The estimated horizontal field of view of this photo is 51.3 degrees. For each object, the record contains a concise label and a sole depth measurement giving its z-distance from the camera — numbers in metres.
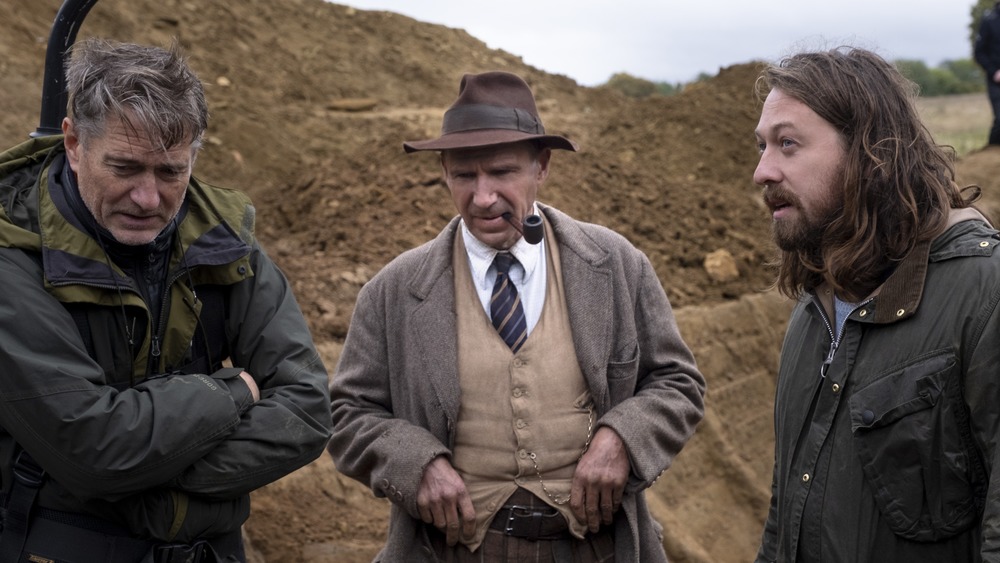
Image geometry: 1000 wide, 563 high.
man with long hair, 2.43
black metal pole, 3.24
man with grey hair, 2.62
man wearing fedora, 3.18
